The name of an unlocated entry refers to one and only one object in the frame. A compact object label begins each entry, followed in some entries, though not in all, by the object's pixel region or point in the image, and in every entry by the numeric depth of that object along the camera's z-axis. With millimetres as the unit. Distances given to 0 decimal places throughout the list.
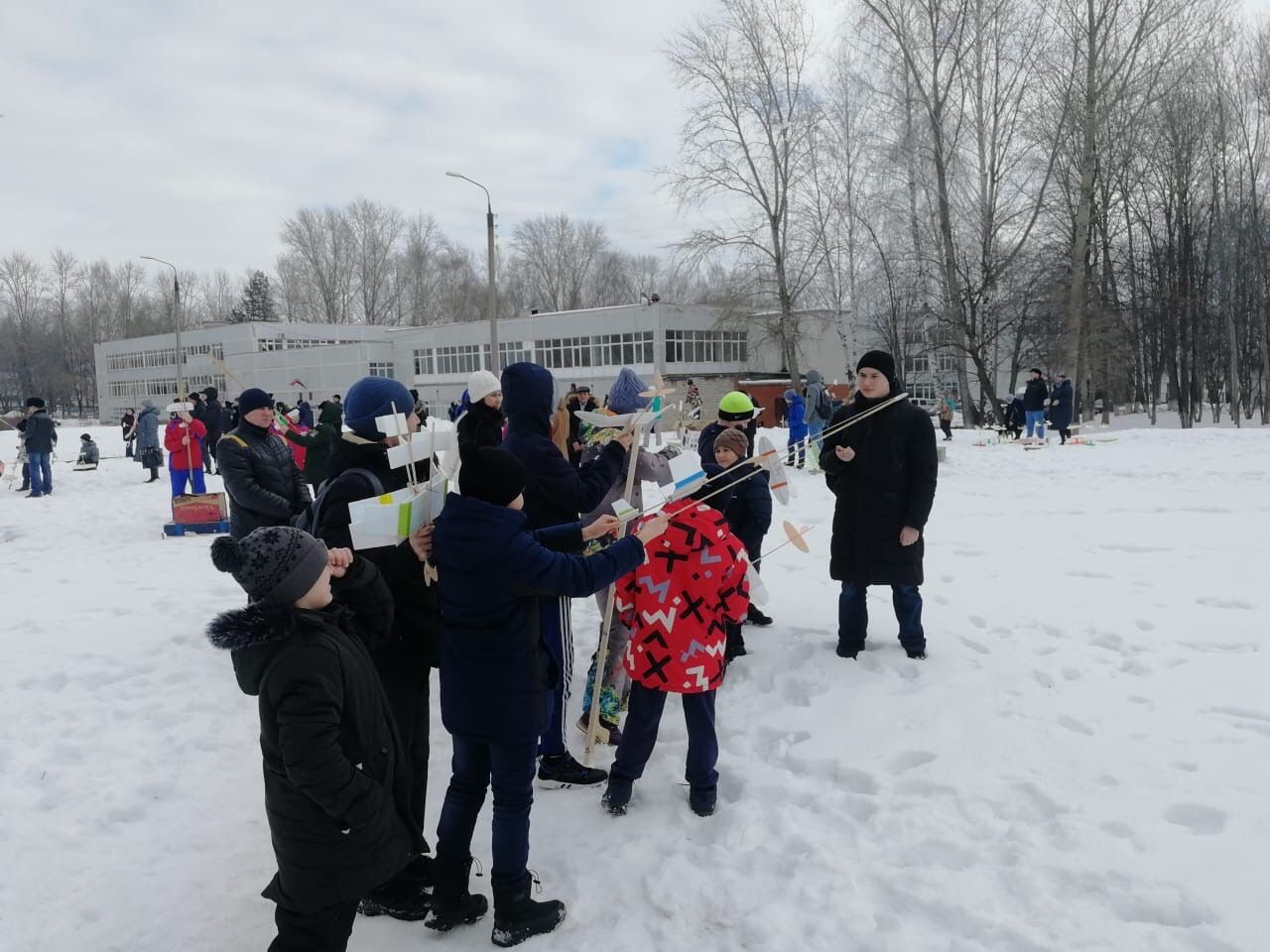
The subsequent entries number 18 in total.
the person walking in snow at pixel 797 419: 15516
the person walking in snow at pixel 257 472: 5363
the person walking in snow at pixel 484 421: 4309
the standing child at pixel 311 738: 2236
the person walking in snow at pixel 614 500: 4234
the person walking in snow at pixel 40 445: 14406
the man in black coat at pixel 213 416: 15453
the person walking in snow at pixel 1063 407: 17406
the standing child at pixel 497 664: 2738
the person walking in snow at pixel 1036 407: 18266
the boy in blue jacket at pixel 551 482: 3691
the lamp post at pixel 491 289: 19562
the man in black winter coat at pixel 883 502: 4793
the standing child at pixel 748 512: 5137
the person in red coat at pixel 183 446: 11766
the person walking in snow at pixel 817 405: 13938
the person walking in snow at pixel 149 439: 16359
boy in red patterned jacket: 3475
